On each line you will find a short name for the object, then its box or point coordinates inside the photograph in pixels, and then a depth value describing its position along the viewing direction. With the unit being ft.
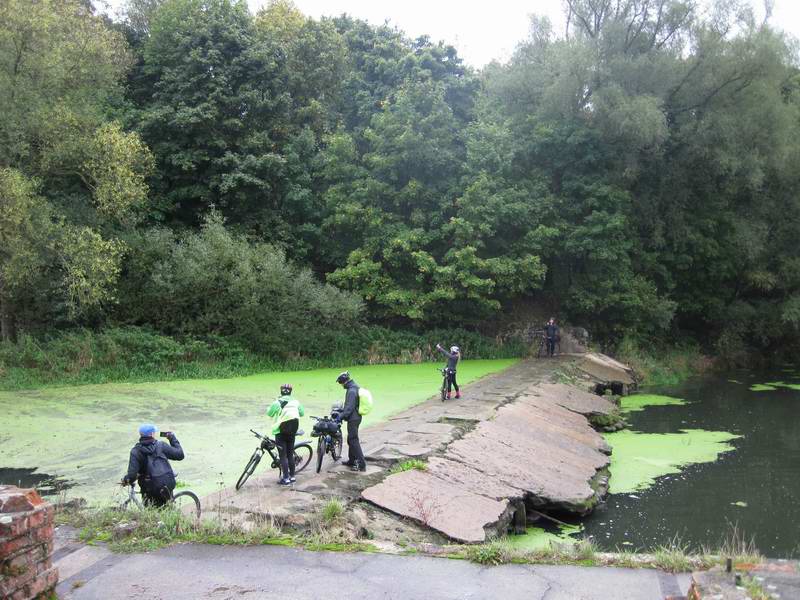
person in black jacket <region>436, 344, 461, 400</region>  51.10
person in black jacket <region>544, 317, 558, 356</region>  80.59
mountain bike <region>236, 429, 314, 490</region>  28.55
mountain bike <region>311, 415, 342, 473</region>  31.45
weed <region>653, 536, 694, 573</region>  18.75
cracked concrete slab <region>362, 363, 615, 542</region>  27.25
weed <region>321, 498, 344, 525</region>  24.22
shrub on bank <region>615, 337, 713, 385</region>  82.33
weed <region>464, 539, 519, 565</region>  19.61
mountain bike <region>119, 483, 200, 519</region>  24.29
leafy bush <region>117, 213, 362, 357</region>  70.18
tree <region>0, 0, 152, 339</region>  58.75
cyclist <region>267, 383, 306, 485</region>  28.73
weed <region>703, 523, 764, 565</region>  17.72
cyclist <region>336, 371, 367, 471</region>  30.83
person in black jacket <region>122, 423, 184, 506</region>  24.59
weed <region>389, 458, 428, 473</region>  31.14
